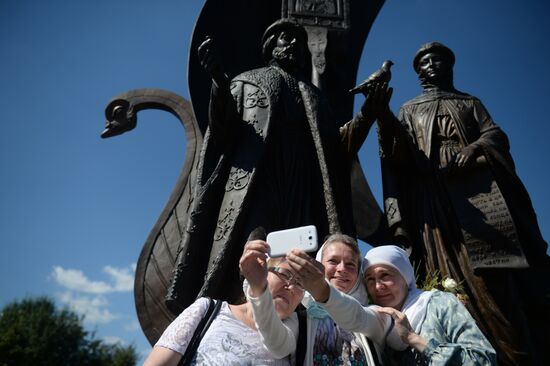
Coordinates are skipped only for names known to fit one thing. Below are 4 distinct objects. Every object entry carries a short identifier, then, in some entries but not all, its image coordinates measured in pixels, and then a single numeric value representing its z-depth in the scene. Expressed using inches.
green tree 835.4
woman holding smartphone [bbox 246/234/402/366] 60.8
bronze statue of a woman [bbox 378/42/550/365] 152.9
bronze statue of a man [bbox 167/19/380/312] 133.9
